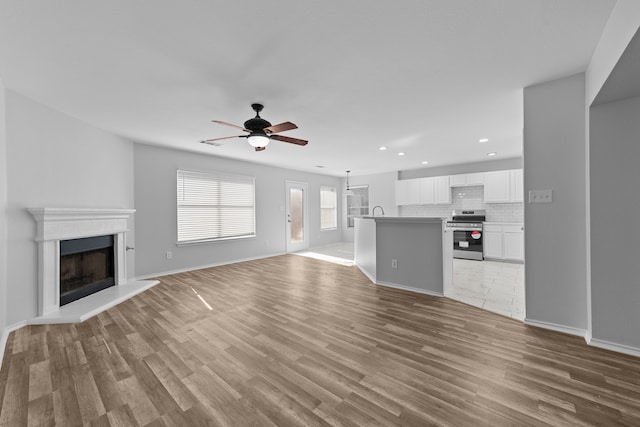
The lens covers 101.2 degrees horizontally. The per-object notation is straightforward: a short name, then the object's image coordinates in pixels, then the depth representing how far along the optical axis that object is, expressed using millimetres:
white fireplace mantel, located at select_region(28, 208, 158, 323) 3004
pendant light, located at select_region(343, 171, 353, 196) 8934
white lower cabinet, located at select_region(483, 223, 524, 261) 5828
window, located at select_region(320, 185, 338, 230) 8961
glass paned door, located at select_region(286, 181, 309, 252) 7637
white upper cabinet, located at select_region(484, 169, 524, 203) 5984
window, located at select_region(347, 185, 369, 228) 9148
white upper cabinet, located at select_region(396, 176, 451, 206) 7062
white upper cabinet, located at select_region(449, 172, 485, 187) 6463
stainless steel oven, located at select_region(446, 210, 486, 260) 6246
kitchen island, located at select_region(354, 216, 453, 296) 3711
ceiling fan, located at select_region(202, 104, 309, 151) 2945
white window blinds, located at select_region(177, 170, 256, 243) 5367
